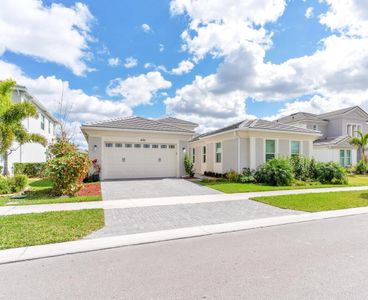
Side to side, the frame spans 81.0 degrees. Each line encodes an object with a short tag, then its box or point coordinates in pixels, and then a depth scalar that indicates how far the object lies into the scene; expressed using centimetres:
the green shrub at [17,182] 1029
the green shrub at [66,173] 919
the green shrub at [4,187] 997
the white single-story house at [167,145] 1454
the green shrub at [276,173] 1298
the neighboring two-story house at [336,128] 2384
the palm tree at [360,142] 2247
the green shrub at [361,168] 2136
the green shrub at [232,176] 1462
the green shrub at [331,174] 1420
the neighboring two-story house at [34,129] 1708
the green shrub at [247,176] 1406
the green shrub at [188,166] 1647
